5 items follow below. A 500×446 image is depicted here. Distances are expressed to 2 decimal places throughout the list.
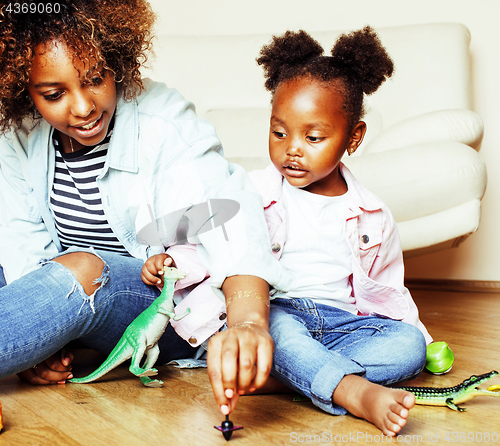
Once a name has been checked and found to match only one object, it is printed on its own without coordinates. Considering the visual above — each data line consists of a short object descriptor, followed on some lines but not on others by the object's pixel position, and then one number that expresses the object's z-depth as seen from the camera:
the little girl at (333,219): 0.99
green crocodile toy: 0.86
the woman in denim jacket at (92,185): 0.87
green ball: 1.08
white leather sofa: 1.66
